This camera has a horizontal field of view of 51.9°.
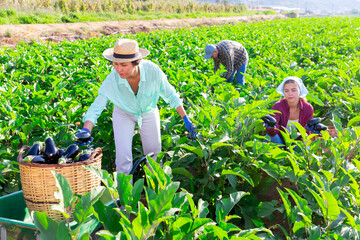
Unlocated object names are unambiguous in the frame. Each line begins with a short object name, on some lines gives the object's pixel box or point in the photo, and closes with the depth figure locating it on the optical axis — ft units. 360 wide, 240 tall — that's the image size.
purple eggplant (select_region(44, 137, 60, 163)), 7.97
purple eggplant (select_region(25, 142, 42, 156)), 8.09
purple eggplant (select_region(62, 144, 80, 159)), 8.13
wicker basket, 7.57
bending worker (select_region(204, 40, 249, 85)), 19.81
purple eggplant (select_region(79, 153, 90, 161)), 8.14
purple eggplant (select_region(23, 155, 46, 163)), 7.73
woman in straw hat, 10.94
